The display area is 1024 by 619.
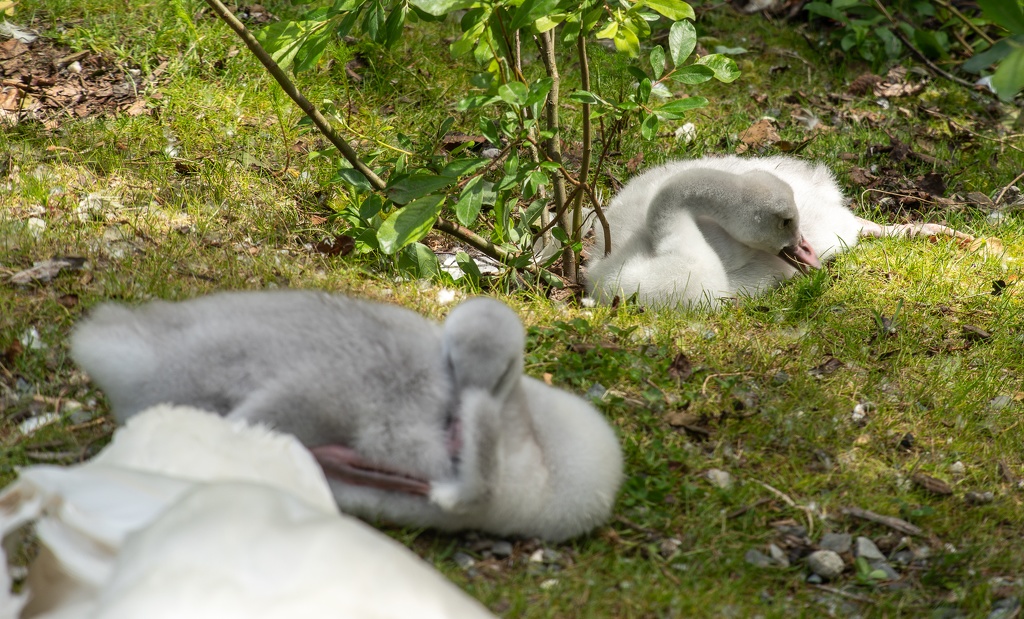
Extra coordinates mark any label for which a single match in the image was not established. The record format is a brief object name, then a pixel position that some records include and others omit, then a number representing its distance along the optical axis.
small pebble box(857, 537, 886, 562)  6.16
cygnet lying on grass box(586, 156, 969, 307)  9.20
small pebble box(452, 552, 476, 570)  5.65
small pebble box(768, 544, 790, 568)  6.07
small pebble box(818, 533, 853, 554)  6.21
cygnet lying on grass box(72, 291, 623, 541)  5.46
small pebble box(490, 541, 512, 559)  5.80
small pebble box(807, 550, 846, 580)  5.99
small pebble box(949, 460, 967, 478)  7.04
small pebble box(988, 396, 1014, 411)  7.79
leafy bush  7.62
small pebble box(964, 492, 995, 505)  6.74
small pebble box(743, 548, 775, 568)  6.00
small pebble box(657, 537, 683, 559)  6.01
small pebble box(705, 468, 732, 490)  6.62
